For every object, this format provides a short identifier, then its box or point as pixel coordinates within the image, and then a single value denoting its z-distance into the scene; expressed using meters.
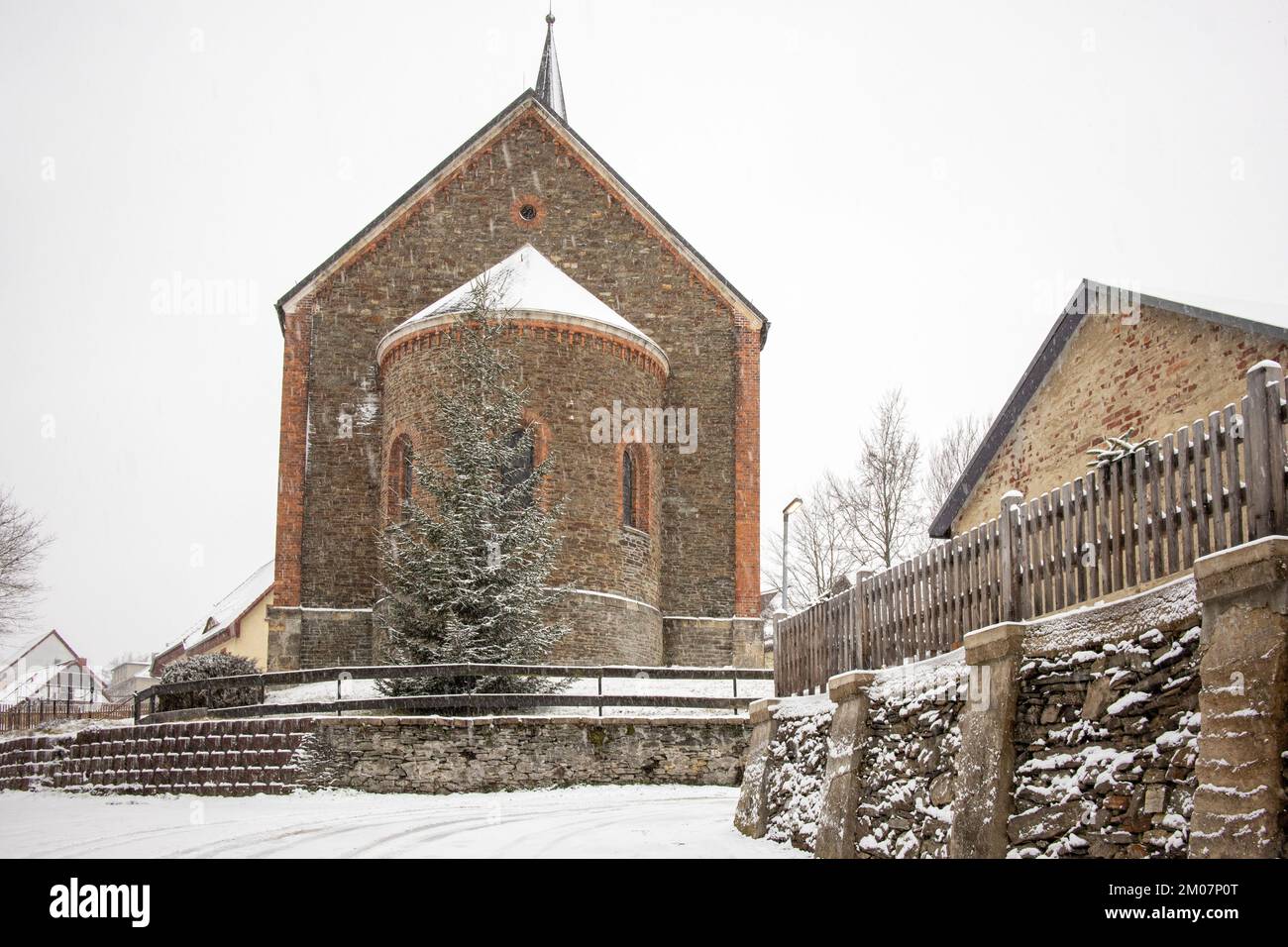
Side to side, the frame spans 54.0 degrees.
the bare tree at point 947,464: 42.47
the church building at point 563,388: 25.92
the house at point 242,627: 44.78
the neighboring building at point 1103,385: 12.99
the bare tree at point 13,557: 40.50
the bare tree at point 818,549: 42.25
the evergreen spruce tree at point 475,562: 20.73
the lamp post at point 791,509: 26.23
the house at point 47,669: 41.78
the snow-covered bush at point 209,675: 21.59
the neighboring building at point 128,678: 68.62
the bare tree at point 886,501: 38.91
